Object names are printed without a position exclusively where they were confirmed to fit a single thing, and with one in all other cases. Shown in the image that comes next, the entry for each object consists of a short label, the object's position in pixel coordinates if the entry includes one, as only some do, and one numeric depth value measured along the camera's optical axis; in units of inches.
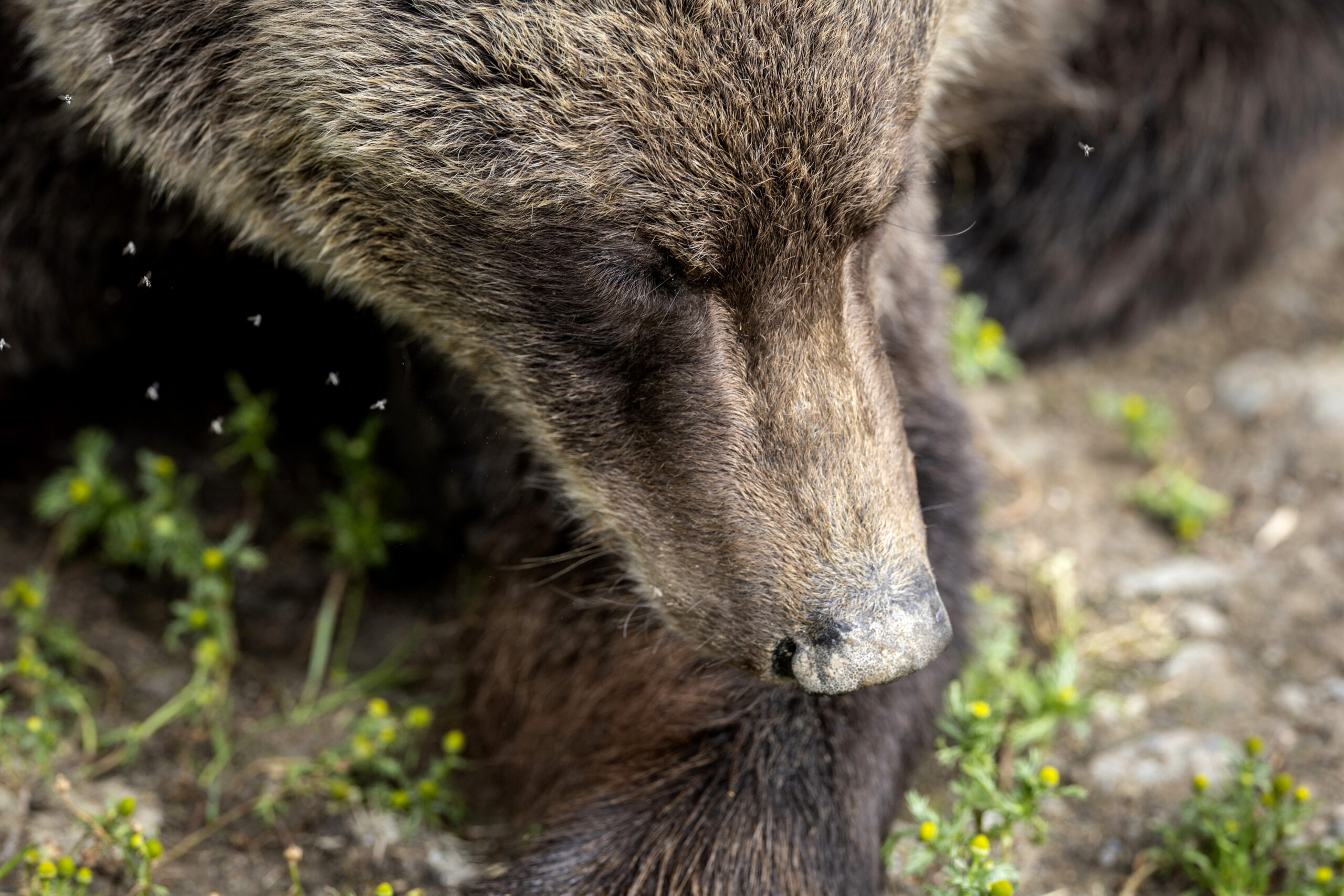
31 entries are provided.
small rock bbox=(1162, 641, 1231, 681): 261.9
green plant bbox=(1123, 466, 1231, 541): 303.7
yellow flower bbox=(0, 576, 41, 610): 247.8
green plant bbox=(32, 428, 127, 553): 268.1
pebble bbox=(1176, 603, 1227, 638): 272.1
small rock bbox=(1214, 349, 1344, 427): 332.8
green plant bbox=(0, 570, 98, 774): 222.4
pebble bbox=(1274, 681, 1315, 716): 247.9
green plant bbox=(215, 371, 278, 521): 274.1
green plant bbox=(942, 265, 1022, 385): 314.2
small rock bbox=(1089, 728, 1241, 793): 236.8
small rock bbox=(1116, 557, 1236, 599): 284.4
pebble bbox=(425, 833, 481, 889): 221.1
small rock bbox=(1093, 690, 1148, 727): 251.6
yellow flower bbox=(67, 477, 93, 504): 258.2
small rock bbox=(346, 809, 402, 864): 223.6
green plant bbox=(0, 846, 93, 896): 181.2
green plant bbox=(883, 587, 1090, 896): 194.5
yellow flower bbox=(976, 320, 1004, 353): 323.0
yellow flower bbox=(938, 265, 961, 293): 305.6
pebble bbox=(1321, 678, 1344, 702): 248.2
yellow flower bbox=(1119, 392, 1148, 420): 337.7
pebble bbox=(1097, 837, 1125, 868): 224.4
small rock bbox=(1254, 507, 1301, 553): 297.3
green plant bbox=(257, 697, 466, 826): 228.2
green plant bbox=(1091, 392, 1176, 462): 336.2
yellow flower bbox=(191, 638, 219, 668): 249.3
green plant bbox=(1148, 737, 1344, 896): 207.6
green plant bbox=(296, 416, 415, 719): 270.4
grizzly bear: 172.7
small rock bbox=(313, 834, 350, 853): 223.3
